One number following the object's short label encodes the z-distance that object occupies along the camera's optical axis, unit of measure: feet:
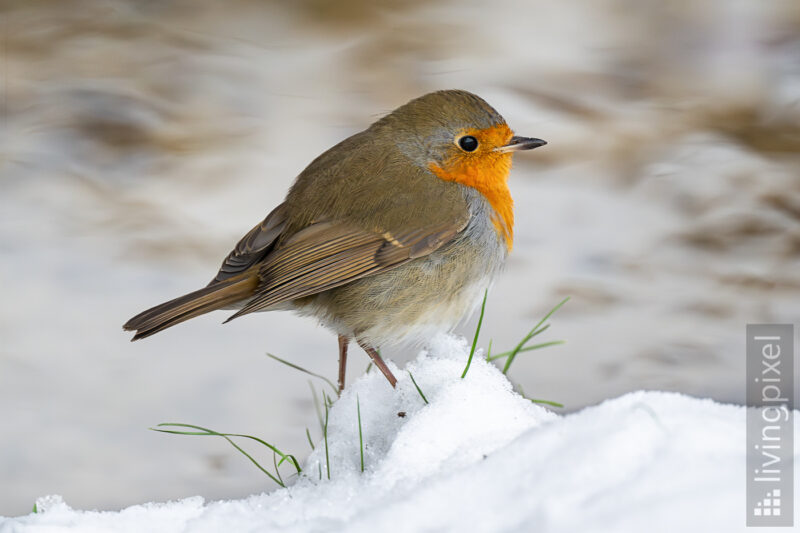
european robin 18.08
